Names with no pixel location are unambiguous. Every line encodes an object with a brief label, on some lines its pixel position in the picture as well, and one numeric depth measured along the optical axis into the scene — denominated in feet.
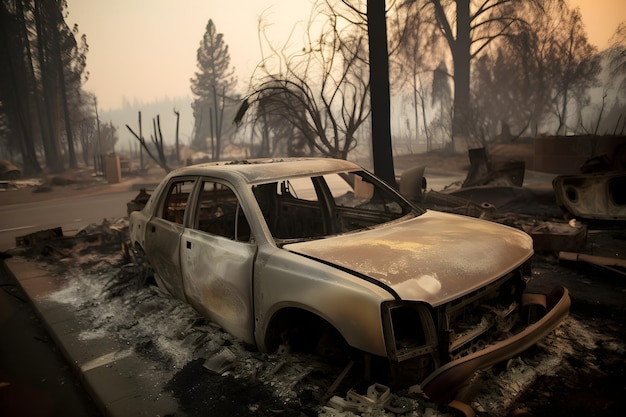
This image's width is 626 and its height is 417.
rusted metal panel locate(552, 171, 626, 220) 21.72
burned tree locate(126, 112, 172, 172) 56.66
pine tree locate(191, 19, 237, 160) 178.09
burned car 6.97
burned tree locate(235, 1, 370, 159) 39.47
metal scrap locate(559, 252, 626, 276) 14.80
